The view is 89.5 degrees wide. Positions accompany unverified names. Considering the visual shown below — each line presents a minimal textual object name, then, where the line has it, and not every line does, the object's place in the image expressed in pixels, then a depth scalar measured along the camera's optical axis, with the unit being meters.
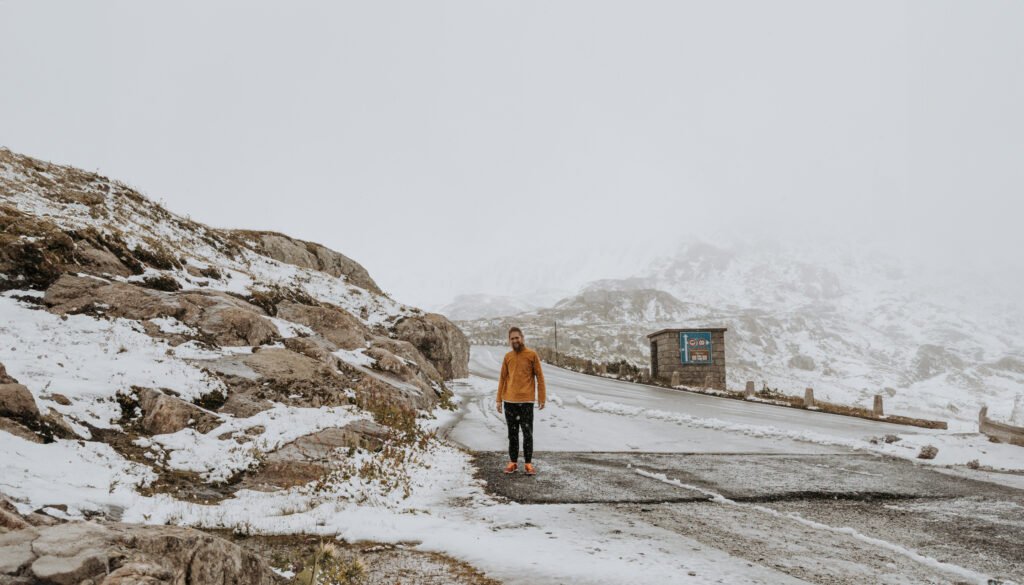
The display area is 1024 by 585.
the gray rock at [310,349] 10.54
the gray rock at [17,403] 5.12
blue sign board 25.25
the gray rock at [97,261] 9.88
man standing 7.36
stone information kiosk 25.16
